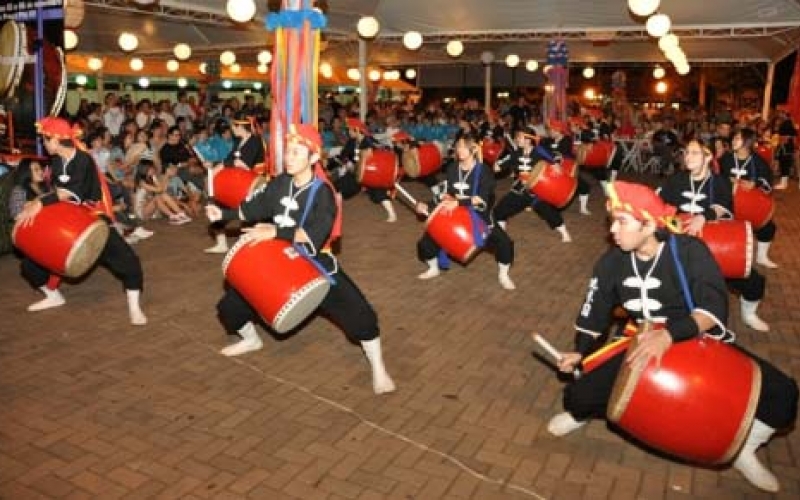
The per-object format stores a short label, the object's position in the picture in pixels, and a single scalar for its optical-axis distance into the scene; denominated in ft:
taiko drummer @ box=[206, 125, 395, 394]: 12.91
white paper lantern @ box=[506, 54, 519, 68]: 50.49
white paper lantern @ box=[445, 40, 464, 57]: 42.27
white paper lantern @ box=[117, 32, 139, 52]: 38.63
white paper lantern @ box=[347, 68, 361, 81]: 59.98
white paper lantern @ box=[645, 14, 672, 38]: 32.17
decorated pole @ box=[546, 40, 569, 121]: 44.75
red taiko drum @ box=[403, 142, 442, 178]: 34.19
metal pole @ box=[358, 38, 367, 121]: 40.57
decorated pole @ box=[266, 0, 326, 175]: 15.85
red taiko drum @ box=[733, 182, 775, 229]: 20.53
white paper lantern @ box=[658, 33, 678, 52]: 37.14
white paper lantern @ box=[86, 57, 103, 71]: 53.98
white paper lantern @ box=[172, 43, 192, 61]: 43.78
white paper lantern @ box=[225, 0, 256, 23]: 26.66
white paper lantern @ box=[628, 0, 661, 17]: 29.22
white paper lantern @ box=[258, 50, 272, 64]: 49.06
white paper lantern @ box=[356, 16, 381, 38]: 35.27
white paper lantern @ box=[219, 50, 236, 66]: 48.39
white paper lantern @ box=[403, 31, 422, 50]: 39.27
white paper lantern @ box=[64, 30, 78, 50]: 35.68
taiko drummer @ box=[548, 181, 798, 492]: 9.56
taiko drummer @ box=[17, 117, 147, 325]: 16.39
